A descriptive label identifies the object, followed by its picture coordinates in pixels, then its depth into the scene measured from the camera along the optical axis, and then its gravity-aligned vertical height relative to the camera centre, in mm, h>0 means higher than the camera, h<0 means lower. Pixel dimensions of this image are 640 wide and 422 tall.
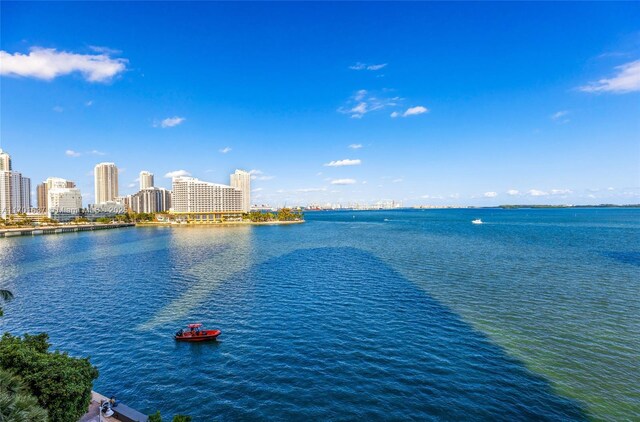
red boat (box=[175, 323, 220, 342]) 33688 -12994
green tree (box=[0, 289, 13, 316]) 22586 -5555
